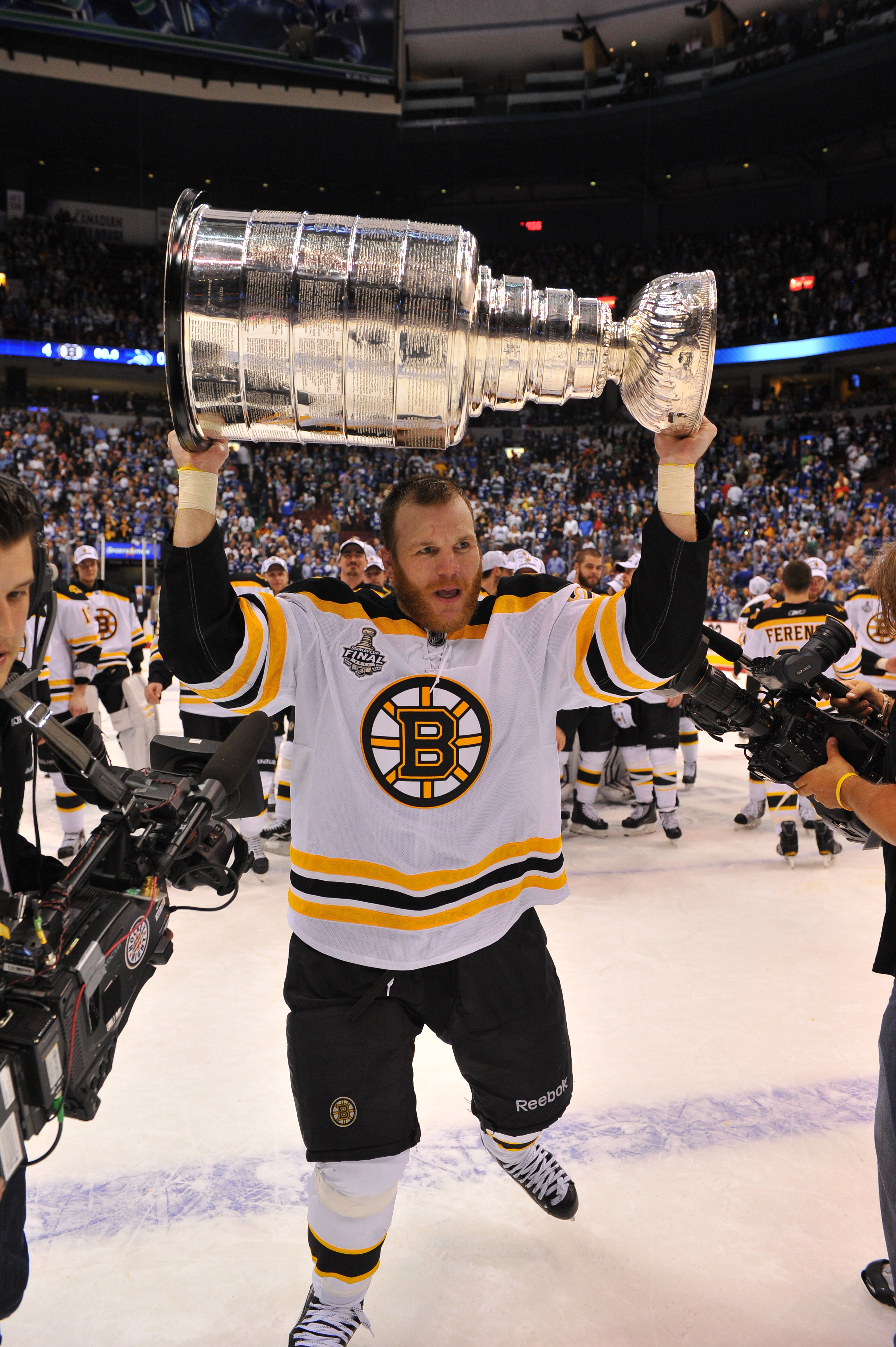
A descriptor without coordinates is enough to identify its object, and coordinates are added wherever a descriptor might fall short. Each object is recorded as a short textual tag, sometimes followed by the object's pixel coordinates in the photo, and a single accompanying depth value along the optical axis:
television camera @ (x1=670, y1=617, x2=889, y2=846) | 2.17
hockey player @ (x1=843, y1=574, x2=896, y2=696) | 6.45
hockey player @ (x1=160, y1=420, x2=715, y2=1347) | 1.86
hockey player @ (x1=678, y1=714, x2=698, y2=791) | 7.05
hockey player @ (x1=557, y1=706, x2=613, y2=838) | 6.11
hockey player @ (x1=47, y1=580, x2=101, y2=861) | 5.31
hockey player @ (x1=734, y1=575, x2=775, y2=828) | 6.12
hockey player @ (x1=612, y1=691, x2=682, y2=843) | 5.89
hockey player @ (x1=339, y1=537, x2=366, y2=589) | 5.77
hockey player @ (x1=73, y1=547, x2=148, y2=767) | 5.97
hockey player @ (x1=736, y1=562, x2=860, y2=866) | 5.34
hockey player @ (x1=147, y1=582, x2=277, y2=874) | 5.13
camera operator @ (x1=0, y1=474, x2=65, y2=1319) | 1.26
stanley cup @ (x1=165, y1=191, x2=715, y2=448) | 1.39
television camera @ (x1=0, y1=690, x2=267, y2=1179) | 1.08
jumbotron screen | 20.08
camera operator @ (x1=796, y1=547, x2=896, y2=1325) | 1.62
